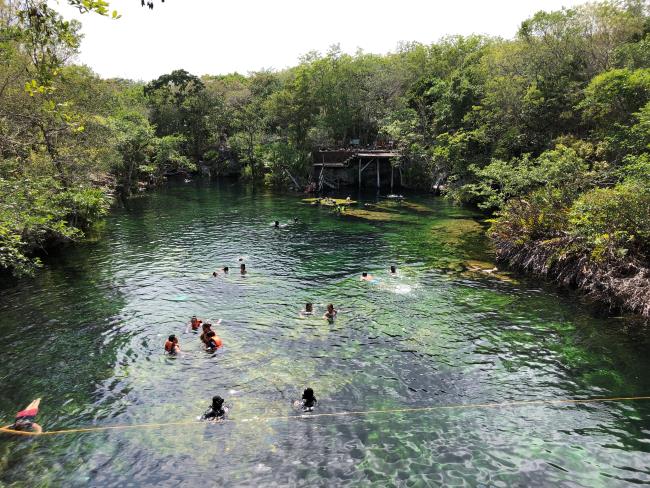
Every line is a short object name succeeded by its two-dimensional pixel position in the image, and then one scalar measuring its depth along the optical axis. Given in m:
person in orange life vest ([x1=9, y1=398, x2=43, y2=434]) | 13.52
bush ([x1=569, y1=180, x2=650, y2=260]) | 21.59
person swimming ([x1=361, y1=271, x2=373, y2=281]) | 27.31
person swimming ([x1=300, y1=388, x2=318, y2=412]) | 14.51
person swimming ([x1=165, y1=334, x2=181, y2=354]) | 18.28
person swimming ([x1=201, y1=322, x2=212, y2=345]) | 18.82
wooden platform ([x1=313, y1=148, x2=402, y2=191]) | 69.69
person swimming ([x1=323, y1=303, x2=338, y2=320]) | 21.46
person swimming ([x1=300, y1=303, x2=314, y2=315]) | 21.89
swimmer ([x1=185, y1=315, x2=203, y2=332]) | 20.34
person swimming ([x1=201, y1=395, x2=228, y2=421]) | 14.04
